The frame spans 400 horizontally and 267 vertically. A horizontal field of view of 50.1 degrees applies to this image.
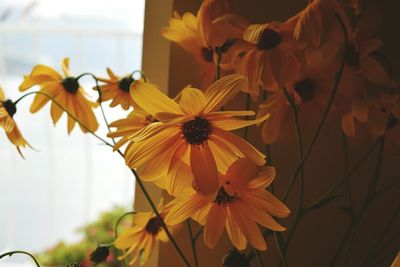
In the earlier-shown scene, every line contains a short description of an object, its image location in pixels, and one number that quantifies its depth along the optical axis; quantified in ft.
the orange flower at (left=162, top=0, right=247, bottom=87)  1.77
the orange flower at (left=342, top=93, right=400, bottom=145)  1.74
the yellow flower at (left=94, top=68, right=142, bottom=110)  2.01
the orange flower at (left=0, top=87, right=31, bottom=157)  1.77
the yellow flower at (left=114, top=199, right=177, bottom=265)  2.02
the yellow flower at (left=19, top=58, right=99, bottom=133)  2.04
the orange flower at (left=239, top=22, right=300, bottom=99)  1.63
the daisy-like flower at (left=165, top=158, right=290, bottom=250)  1.44
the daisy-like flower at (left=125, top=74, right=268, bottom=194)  1.30
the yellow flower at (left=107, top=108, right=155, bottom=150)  1.71
